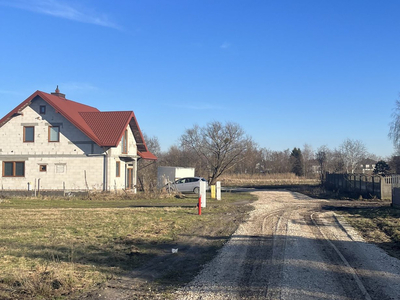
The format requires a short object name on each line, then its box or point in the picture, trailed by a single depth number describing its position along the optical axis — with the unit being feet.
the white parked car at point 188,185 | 110.83
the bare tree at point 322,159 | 258.08
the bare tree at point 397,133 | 150.92
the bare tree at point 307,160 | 305.32
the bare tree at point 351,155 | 276.21
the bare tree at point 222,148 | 177.99
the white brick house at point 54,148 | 105.91
